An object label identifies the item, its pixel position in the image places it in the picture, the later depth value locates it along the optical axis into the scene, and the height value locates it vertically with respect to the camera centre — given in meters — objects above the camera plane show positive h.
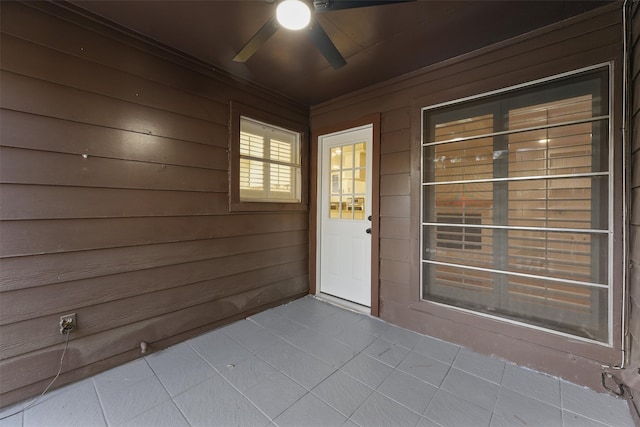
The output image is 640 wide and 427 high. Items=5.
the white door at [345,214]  3.01 -0.01
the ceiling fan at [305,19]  1.44 +1.13
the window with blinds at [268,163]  2.82 +0.58
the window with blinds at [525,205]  1.79 +0.08
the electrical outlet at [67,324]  1.73 -0.74
